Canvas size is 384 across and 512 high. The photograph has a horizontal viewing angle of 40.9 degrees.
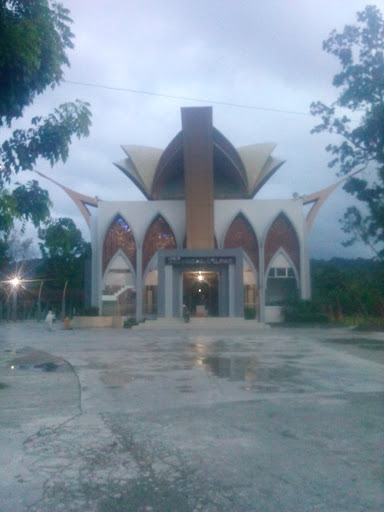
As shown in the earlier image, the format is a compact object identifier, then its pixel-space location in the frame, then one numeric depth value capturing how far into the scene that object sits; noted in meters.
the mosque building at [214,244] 40.84
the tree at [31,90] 5.32
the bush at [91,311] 37.06
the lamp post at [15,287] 33.59
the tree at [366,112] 21.30
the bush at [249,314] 36.84
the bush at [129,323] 33.22
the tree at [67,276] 50.18
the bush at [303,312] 35.75
